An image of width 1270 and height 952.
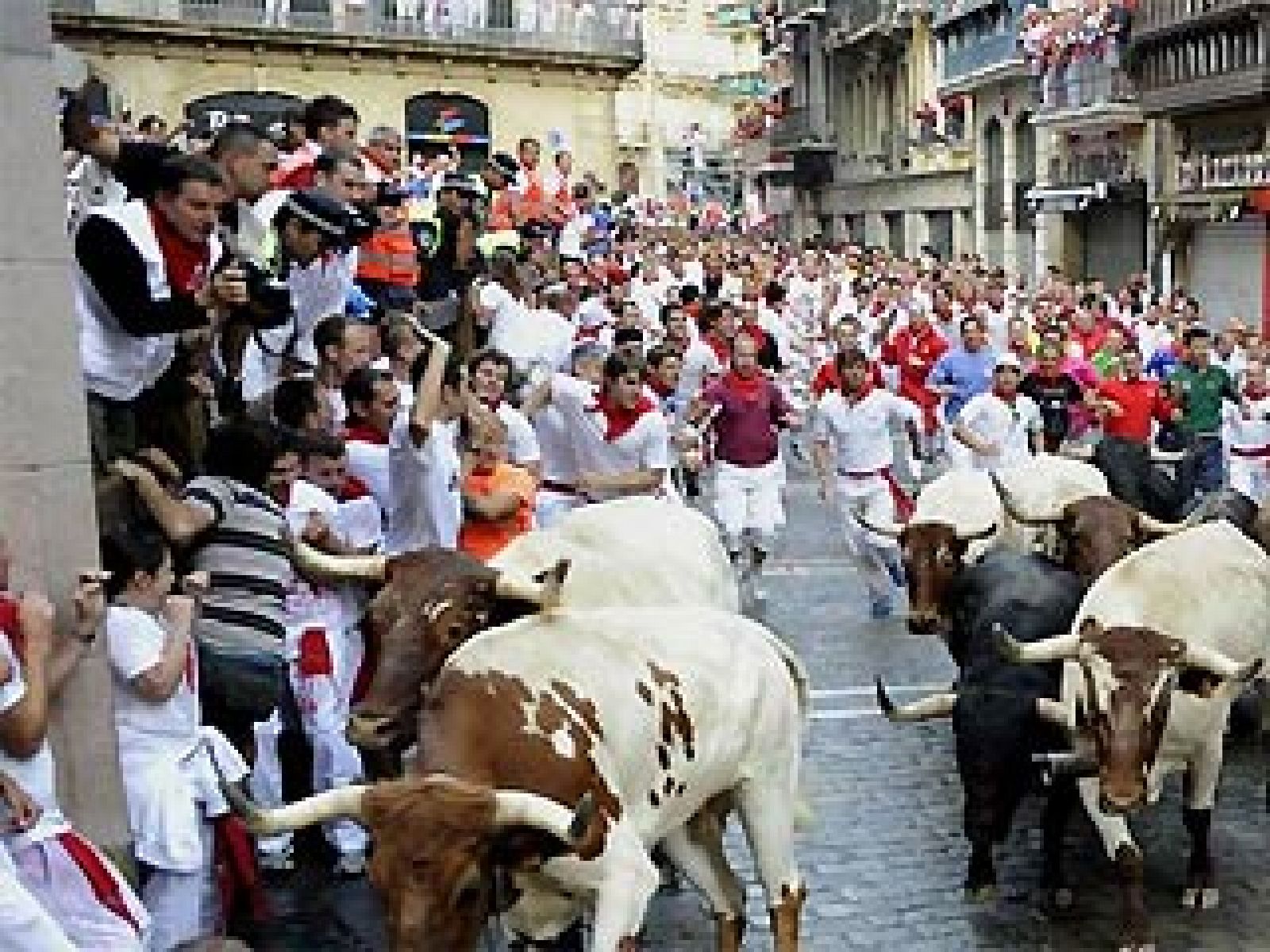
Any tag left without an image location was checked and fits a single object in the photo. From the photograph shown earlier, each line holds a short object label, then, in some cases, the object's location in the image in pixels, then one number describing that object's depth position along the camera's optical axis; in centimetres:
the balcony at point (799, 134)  5734
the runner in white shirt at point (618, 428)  1101
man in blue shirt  1510
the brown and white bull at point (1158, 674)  689
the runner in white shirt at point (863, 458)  1307
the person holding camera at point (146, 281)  634
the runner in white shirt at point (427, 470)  805
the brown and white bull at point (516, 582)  587
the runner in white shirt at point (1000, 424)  1357
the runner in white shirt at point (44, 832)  509
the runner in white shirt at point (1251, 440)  1500
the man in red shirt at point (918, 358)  1662
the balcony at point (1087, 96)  3384
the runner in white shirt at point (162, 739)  600
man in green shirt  1545
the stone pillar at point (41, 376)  548
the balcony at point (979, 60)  3906
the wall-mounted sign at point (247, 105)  3400
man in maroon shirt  1309
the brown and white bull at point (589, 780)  462
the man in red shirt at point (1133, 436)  1180
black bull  764
